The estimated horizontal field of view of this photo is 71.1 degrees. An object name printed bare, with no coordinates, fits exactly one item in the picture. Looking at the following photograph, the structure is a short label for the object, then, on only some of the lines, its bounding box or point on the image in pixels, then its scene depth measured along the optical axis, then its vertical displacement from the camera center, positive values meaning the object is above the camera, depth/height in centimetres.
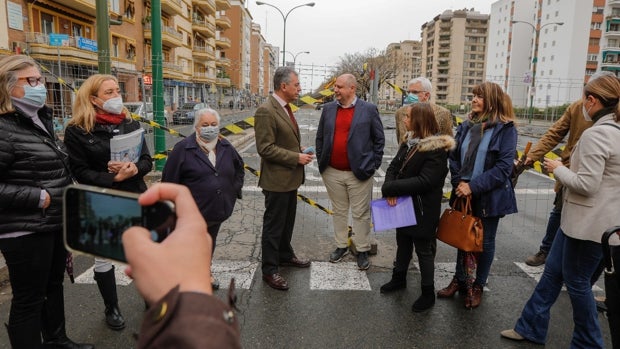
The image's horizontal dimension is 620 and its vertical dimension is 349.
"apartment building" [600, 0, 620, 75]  6969 +1333
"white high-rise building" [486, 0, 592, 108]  7081 +1410
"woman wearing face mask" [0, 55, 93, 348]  255 -52
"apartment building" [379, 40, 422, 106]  14951 +2110
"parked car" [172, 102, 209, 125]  1322 -28
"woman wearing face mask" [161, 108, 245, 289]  360 -51
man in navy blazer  463 -47
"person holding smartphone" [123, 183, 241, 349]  74 -33
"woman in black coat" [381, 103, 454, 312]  372 -59
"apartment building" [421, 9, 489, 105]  12294 +1946
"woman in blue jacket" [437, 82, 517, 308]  376 -44
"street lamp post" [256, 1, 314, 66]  4229 +1025
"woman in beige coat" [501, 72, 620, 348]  271 -62
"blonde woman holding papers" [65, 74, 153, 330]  319 -21
